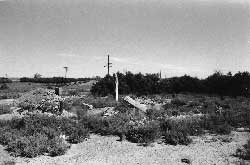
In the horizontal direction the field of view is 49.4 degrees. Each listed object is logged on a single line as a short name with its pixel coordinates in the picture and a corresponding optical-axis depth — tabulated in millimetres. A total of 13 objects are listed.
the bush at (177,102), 23320
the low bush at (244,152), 8555
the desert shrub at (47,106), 17464
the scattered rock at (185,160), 8284
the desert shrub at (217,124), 12055
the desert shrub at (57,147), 8928
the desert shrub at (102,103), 21250
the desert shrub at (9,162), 7913
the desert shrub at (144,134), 10547
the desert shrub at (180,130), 10461
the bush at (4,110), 17928
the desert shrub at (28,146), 8812
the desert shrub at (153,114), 15228
